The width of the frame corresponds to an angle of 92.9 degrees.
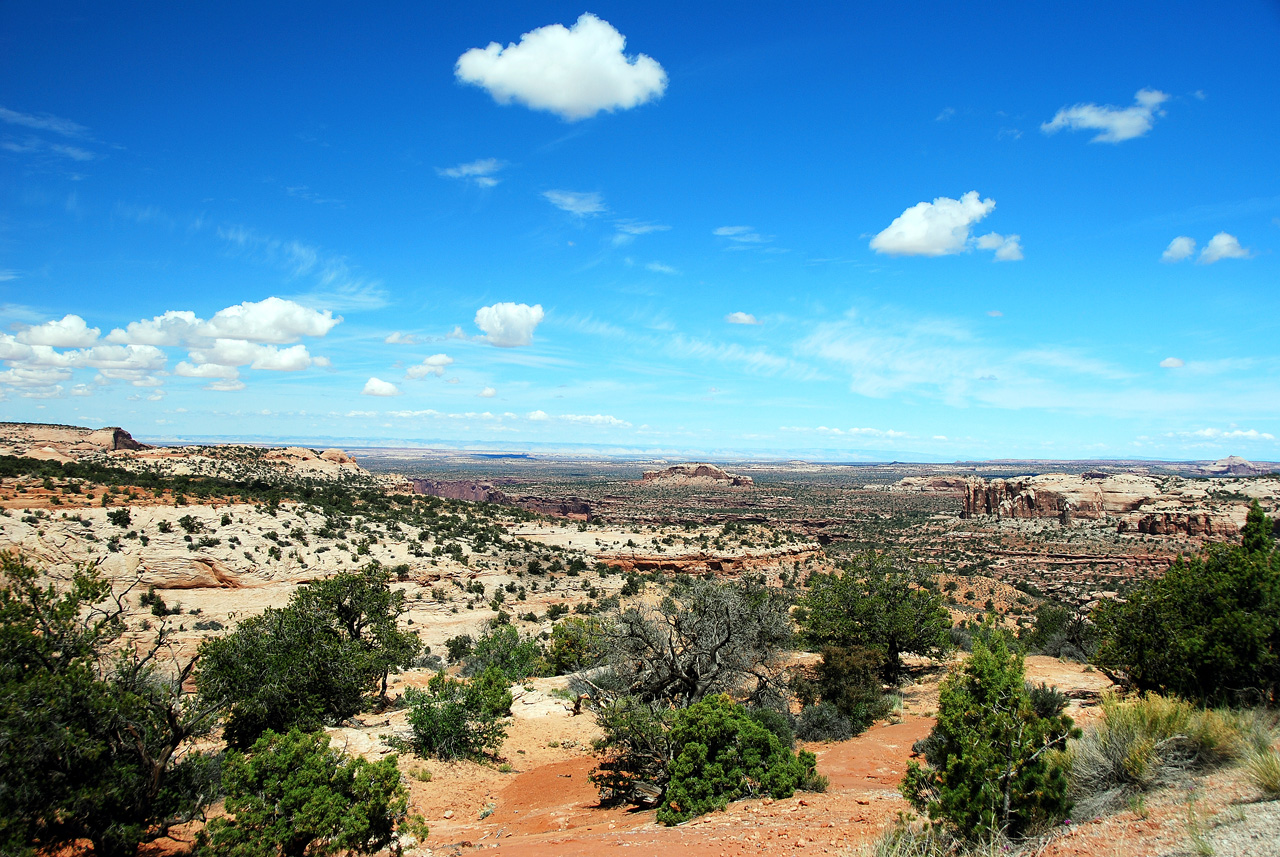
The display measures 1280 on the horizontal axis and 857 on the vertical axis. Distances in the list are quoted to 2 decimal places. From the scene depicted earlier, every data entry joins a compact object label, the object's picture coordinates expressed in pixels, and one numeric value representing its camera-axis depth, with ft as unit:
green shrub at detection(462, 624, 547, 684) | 72.79
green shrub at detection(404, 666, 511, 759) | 49.90
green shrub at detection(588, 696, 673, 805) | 41.11
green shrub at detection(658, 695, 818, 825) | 36.01
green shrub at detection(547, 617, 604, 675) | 79.66
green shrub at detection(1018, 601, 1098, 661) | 73.64
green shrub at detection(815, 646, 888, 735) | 57.16
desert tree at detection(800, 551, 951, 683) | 67.92
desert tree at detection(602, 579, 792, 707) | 51.96
